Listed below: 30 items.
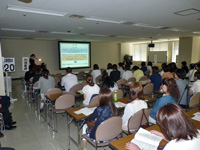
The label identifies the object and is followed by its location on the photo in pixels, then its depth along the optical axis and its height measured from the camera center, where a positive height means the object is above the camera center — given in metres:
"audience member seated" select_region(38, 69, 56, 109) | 4.65 -0.65
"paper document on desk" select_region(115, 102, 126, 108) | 3.05 -0.86
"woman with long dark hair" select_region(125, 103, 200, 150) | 1.22 -0.55
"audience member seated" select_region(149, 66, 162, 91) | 5.10 -0.58
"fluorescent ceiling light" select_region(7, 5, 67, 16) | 3.64 +1.32
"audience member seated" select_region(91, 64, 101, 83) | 7.48 -0.50
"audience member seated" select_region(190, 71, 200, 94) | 3.98 -0.64
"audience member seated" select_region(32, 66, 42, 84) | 5.48 -0.46
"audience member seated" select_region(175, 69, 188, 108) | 3.79 -0.53
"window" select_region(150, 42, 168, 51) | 13.77 +1.49
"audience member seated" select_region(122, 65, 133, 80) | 6.70 -0.52
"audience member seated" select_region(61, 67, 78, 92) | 5.00 -0.64
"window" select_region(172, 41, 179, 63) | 13.12 +1.21
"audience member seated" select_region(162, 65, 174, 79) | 4.62 -0.37
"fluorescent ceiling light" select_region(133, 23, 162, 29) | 6.00 +1.55
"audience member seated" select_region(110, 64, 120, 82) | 6.34 -0.50
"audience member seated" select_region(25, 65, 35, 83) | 6.23 -0.56
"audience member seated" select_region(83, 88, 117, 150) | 2.22 -0.73
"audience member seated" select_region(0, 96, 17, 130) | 3.72 -1.29
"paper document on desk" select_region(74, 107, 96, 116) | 2.67 -0.90
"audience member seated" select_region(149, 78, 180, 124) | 2.48 -0.55
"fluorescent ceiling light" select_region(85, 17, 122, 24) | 4.96 +1.44
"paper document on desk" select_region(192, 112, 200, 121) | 2.37 -0.86
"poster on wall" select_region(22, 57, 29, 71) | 5.93 -0.06
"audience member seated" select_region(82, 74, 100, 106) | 3.65 -0.66
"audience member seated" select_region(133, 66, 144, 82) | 6.50 -0.50
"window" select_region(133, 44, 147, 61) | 15.36 +1.10
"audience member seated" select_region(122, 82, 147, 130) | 2.53 -0.69
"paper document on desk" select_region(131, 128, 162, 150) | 1.63 -0.88
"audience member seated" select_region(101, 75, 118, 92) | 4.16 -0.57
